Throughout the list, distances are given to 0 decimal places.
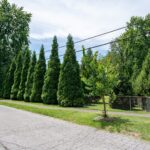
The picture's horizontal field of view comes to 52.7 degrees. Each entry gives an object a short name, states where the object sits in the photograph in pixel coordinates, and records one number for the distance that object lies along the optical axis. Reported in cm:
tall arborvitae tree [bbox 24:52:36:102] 1644
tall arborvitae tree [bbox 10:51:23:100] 1864
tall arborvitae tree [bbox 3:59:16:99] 2011
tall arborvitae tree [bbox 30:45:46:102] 1546
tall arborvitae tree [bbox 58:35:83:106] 1215
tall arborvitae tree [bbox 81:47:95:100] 830
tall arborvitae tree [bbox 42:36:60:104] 1373
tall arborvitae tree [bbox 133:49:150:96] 1483
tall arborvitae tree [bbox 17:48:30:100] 1779
